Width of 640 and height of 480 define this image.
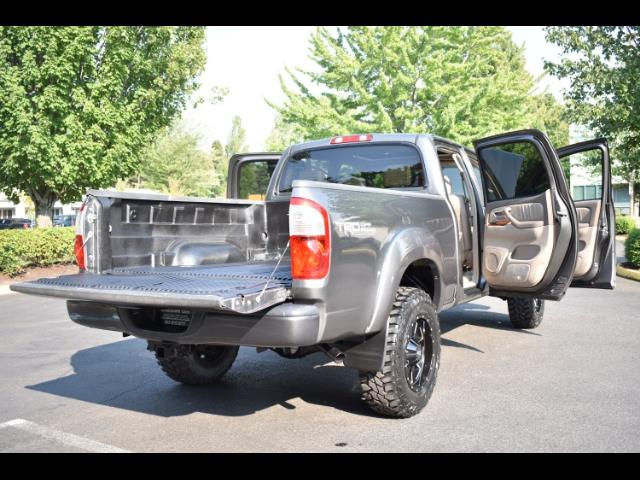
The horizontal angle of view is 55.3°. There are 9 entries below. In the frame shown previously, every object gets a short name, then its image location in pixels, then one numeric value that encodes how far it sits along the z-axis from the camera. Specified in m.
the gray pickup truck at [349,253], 3.43
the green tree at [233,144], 74.38
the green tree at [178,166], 41.47
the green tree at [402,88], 21.03
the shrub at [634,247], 13.56
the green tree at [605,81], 12.15
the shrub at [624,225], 28.28
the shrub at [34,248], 14.02
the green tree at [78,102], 14.93
